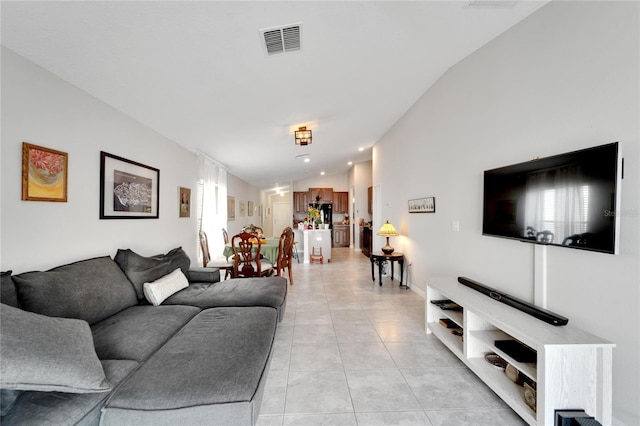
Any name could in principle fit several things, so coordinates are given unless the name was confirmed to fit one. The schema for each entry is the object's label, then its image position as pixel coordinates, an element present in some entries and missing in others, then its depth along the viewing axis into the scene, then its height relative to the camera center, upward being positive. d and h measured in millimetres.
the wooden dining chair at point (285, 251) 4699 -737
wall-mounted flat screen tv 1551 +94
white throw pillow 2477 -749
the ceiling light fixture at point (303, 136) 4051 +1137
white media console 1461 -883
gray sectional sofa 1128 -848
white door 13820 -154
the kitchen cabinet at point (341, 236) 10507 -960
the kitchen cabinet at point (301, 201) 10711 +409
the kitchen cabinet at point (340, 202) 10680 +381
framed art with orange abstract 1792 +255
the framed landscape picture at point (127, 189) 2543 +225
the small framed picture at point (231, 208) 6566 +68
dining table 4764 -726
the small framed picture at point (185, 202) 4039 +131
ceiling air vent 1995 +1346
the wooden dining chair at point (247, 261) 3977 -760
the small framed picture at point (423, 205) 3797 +110
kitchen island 7375 -815
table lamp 4910 -372
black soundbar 1711 -672
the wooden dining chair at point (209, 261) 4430 -886
